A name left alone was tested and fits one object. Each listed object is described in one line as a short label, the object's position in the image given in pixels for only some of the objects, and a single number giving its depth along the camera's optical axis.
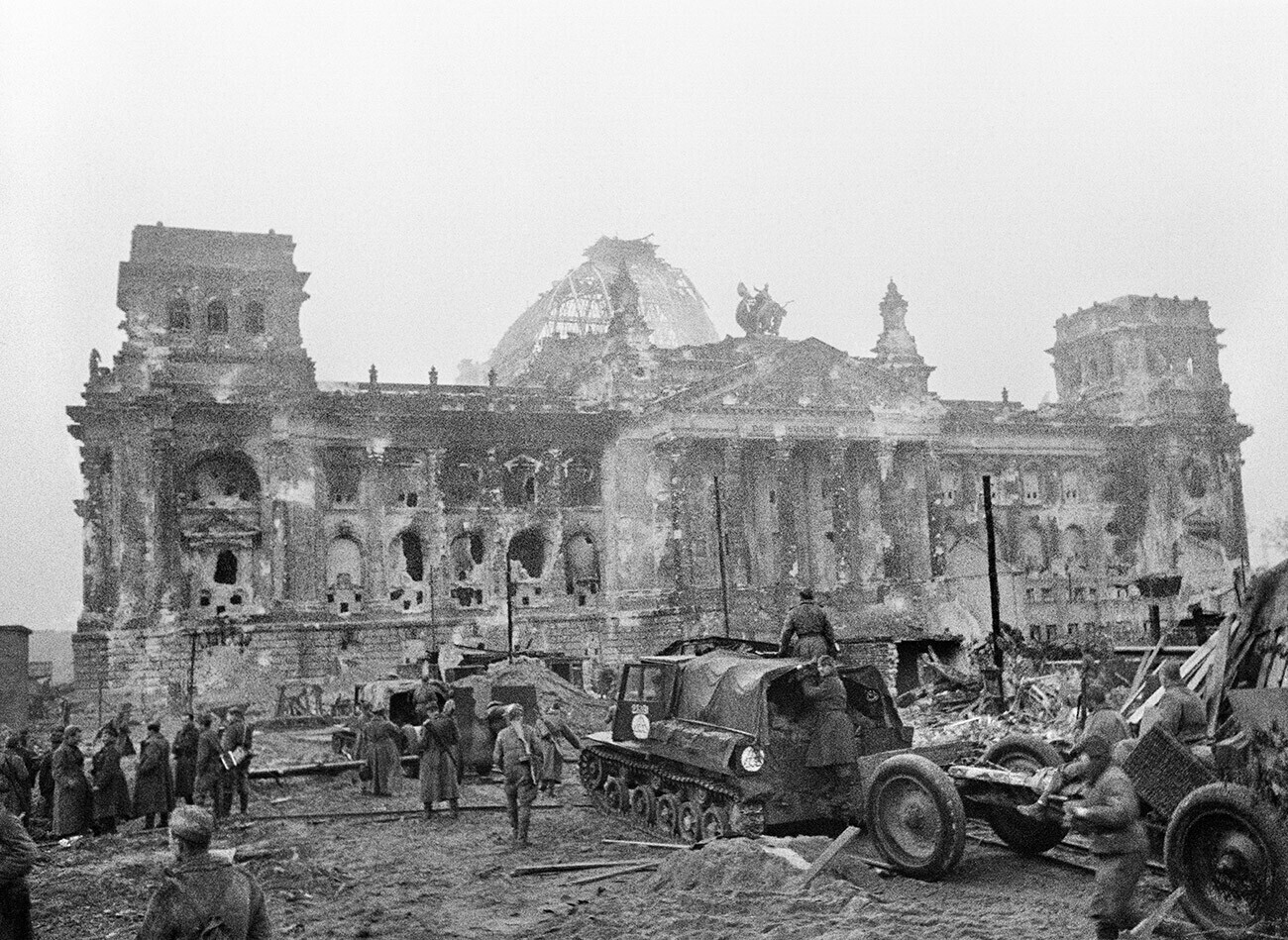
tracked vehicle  13.12
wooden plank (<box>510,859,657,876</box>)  12.90
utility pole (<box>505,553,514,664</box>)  35.27
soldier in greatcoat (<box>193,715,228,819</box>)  16.92
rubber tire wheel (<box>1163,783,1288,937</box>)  8.73
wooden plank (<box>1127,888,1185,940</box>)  8.04
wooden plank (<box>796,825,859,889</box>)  10.84
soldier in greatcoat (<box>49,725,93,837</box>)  15.12
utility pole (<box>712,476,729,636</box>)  37.74
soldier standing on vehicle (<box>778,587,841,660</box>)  14.57
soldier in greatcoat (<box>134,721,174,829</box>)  16.20
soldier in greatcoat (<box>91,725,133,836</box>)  15.75
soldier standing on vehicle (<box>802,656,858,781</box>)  13.34
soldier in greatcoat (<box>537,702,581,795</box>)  19.55
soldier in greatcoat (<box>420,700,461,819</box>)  16.81
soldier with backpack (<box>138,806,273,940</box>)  5.91
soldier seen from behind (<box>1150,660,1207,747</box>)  10.64
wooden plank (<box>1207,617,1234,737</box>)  10.90
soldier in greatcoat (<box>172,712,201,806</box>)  18.12
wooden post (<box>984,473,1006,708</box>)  22.81
